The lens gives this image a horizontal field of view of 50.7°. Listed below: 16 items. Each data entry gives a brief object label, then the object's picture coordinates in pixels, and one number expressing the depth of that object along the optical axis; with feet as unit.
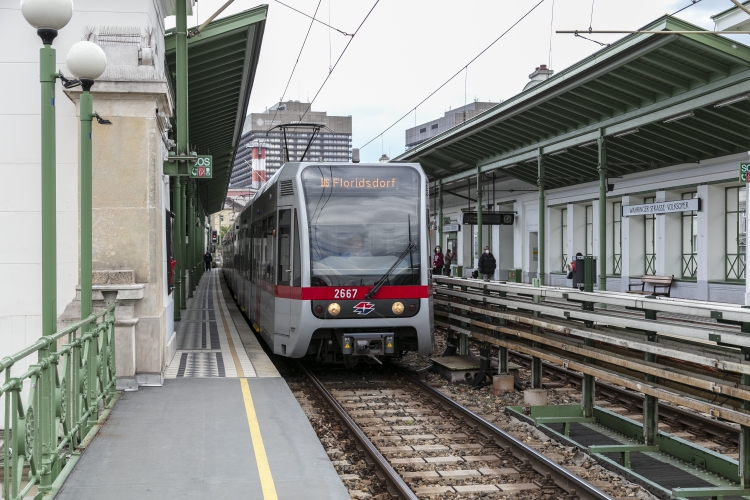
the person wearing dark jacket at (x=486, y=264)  88.02
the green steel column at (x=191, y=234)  94.79
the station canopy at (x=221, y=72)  48.39
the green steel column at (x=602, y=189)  66.80
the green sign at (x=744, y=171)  55.38
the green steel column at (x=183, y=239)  75.25
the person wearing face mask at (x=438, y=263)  95.86
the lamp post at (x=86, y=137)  20.66
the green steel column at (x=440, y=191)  101.30
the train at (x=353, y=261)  35.73
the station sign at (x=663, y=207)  76.13
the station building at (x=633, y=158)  53.31
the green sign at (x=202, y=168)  40.29
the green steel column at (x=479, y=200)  92.32
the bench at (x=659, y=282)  80.12
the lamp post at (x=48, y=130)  18.42
